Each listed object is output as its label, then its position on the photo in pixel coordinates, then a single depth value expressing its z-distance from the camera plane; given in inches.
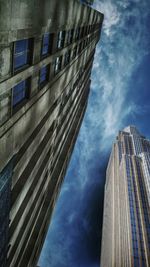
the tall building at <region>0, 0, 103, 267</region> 436.1
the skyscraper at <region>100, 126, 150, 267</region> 3930.6
